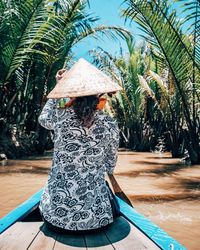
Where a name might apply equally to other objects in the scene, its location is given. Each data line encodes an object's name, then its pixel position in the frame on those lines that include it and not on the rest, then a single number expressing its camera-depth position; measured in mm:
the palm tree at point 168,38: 8117
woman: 2256
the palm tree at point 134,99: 15672
